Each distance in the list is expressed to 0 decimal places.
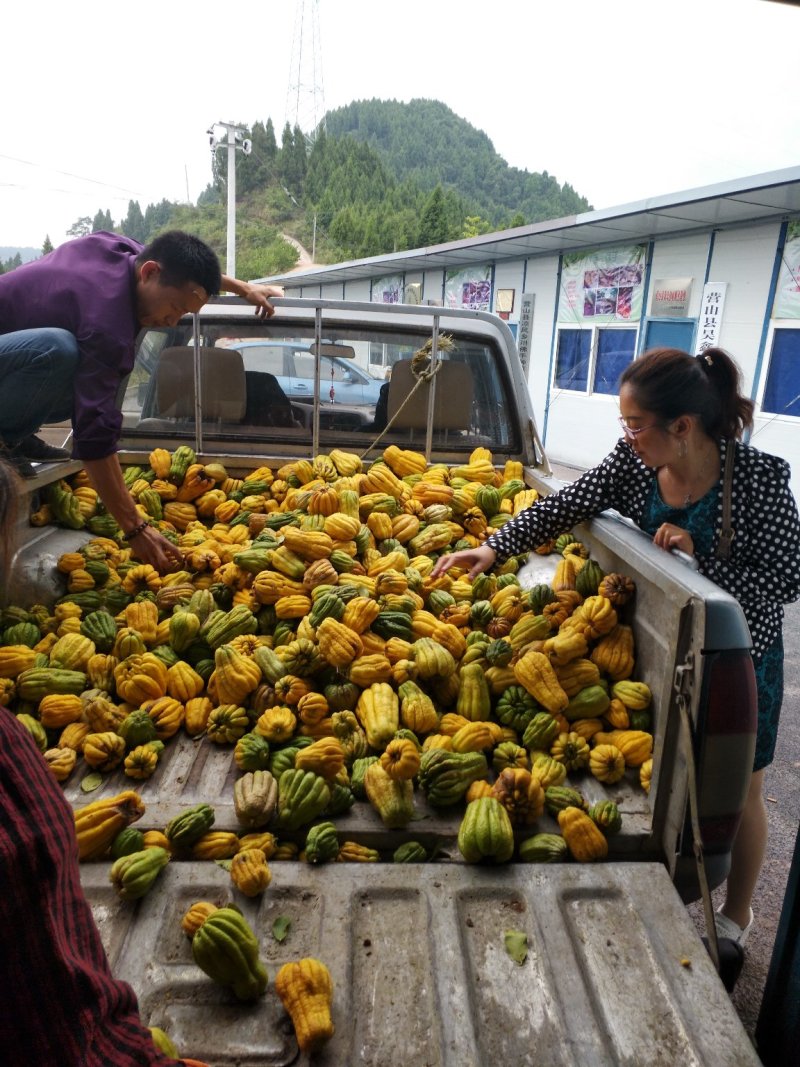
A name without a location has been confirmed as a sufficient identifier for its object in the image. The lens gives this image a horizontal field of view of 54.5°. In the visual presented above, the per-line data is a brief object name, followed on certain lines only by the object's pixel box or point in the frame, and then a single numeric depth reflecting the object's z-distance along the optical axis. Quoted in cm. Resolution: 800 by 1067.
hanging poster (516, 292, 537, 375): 2033
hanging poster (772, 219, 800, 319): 1230
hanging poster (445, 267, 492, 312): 2292
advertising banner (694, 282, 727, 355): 1383
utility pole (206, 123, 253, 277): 3925
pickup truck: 178
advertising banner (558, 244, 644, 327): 1627
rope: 495
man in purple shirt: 361
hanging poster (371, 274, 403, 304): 2980
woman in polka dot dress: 293
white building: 1256
